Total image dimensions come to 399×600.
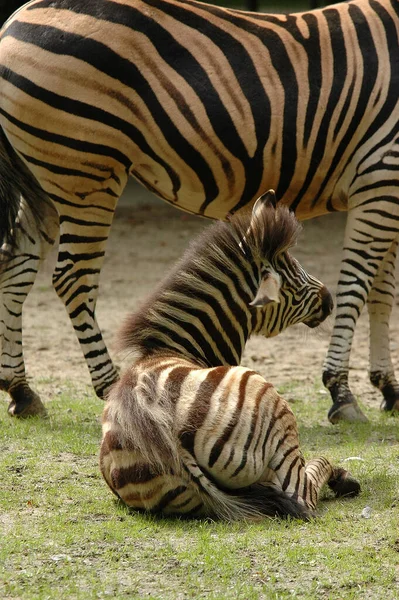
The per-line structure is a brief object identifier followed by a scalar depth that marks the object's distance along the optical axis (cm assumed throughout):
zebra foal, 1030
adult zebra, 1491
